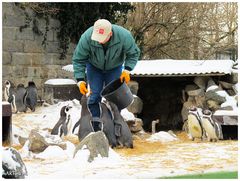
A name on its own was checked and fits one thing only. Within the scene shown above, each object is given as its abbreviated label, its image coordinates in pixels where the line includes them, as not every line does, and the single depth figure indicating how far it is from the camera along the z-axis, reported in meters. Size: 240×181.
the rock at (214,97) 9.04
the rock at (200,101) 9.36
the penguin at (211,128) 7.63
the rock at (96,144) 5.53
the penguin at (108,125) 6.79
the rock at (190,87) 9.83
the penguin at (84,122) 6.88
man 6.39
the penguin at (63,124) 7.88
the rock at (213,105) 9.10
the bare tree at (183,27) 18.03
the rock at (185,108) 9.63
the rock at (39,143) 6.16
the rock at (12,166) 4.52
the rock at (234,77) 9.40
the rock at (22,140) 7.15
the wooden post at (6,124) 6.99
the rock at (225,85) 9.42
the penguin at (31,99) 11.63
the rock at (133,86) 9.55
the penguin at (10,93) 11.35
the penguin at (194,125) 7.73
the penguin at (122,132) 6.84
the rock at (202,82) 9.68
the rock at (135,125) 8.41
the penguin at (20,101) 11.41
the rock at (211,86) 9.18
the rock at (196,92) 9.53
